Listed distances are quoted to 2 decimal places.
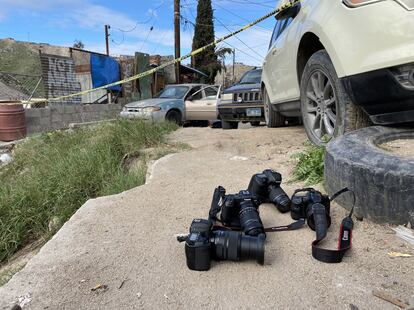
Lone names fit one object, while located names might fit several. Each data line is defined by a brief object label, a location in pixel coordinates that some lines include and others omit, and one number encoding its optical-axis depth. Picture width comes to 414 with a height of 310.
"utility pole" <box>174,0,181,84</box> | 18.75
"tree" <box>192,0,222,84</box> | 35.16
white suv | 2.28
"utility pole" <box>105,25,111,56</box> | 35.84
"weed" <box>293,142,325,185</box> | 2.95
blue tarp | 16.92
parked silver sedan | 10.77
